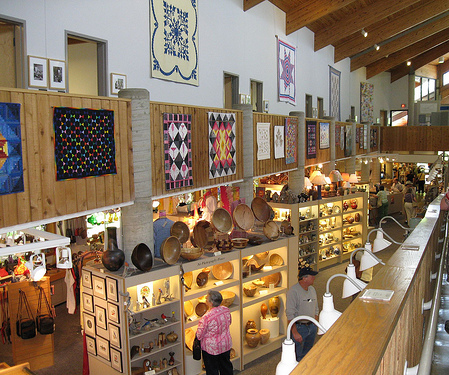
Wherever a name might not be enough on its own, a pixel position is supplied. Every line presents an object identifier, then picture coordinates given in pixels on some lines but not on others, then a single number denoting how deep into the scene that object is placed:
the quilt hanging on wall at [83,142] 4.72
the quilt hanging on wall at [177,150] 6.49
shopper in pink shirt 5.66
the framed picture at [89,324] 6.07
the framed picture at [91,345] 6.08
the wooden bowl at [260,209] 8.94
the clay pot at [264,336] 7.38
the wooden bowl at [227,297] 6.92
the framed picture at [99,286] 5.82
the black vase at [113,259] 5.74
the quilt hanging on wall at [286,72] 13.34
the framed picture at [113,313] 5.66
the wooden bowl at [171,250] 6.17
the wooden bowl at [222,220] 7.75
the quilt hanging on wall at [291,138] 11.20
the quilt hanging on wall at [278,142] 10.48
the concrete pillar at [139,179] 5.84
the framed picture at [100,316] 5.89
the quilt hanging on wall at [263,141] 9.59
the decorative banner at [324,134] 13.89
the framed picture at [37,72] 5.73
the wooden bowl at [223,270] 7.08
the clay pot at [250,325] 7.36
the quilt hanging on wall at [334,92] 18.10
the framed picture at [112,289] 5.63
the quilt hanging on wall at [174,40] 8.06
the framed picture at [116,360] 5.71
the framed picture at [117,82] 7.18
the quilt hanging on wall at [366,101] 22.77
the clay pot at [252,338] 7.18
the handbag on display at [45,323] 7.14
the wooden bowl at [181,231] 7.02
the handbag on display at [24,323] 7.08
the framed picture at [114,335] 5.70
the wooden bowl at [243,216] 8.16
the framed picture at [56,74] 6.00
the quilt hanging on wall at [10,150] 4.05
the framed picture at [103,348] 5.90
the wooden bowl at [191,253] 6.43
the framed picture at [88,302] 6.04
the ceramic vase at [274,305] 7.68
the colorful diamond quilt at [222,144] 7.69
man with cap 5.77
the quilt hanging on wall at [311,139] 12.74
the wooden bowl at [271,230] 7.73
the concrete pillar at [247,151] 9.02
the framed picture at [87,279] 6.04
